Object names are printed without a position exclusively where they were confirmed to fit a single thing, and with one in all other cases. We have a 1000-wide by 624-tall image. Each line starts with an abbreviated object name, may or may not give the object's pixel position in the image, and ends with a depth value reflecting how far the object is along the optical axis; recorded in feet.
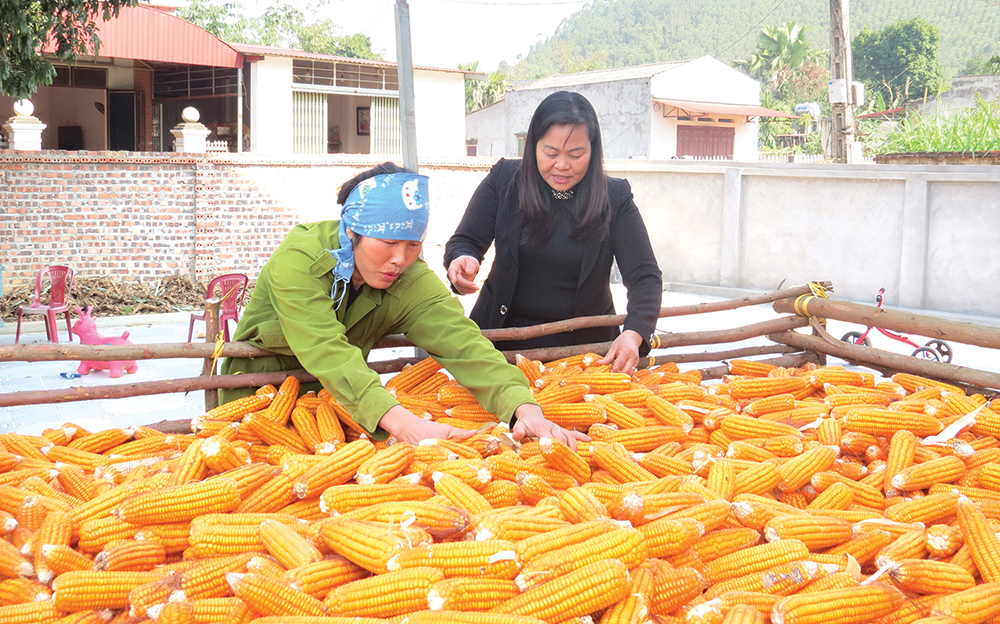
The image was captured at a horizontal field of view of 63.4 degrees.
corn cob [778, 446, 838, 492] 7.81
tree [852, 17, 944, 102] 199.99
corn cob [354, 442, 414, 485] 6.91
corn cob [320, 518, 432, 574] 5.54
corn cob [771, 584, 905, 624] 5.45
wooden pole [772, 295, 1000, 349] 11.72
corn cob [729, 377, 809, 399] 10.75
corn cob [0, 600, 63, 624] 5.42
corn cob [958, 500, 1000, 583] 6.39
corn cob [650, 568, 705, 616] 5.65
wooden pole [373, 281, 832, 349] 11.44
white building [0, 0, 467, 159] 67.77
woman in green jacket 7.96
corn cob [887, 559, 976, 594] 6.10
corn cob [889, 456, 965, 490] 7.97
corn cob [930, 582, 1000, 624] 5.73
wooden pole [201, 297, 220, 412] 10.26
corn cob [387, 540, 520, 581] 5.41
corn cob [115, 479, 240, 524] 6.32
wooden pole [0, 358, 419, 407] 9.32
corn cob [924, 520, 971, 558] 6.76
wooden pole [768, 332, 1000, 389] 11.63
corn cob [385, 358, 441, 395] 10.03
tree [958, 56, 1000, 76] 175.40
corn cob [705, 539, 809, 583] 6.13
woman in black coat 11.20
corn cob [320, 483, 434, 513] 6.52
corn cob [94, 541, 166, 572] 5.91
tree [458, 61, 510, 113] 165.48
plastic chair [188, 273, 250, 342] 28.86
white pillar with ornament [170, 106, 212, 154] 44.24
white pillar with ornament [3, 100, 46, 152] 38.50
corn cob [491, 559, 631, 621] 5.16
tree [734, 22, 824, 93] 205.46
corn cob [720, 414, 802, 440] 9.07
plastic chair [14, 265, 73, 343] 29.94
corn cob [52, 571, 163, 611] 5.58
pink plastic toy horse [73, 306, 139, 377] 26.17
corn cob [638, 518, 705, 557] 6.03
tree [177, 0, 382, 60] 142.72
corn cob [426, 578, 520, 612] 5.12
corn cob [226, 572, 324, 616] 5.34
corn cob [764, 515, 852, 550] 6.51
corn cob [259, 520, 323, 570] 5.80
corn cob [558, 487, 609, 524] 6.36
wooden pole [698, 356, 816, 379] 13.31
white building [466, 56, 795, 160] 101.24
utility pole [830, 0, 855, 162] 46.80
